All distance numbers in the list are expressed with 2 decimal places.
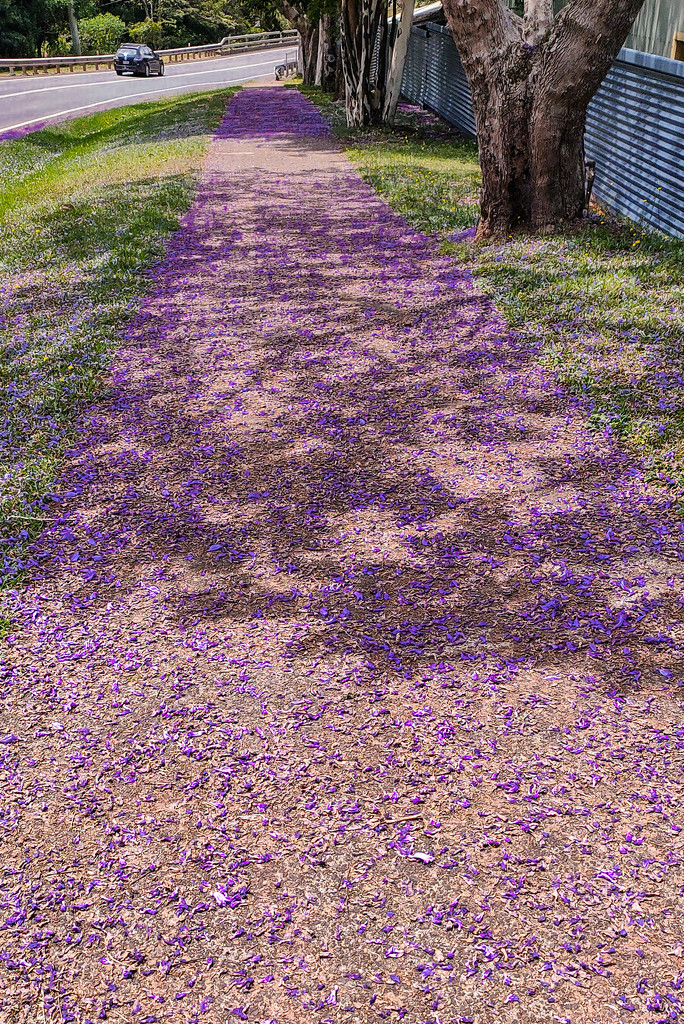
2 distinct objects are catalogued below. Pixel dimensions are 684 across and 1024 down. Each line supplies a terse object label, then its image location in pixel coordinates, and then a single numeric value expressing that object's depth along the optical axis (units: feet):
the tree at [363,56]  62.54
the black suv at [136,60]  149.18
